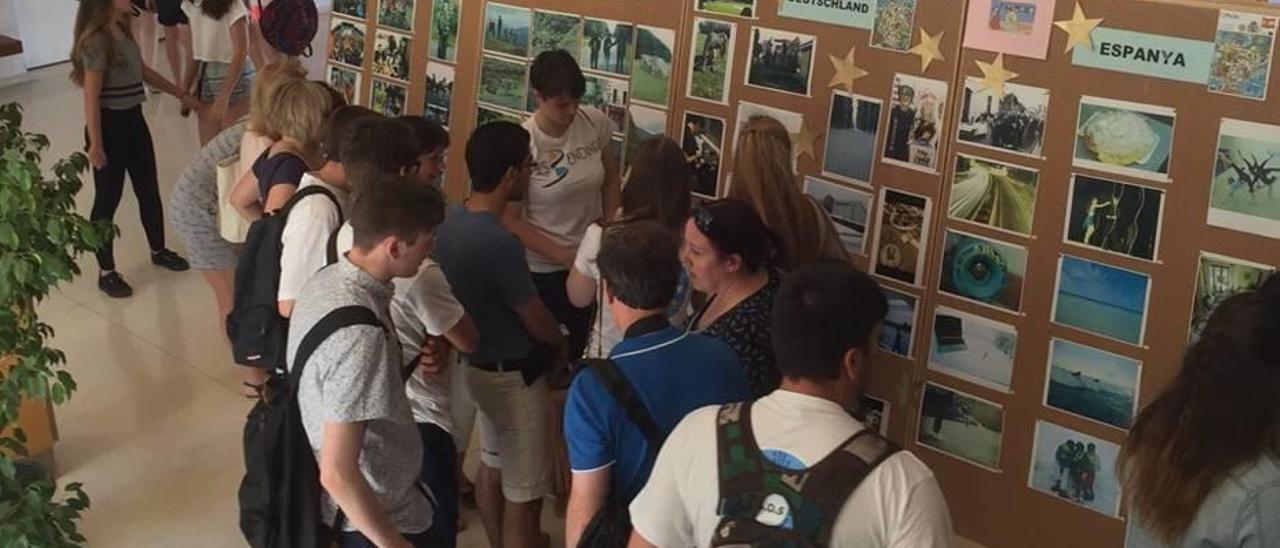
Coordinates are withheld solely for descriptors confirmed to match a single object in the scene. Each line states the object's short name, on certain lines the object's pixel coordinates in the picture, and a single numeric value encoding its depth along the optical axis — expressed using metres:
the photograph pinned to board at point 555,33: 4.47
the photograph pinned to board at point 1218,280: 3.20
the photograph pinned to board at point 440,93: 4.90
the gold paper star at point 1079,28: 3.30
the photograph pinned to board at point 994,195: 3.52
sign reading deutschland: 3.69
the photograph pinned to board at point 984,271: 3.60
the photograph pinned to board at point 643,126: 4.29
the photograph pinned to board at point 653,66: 4.21
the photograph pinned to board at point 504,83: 4.66
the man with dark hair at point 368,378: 2.46
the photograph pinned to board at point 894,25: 3.61
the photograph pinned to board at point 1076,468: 3.59
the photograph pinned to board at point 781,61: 3.86
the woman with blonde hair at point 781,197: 3.38
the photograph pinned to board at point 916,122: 3.62
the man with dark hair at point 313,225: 3.23
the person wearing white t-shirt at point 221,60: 6.82
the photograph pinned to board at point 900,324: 3.84
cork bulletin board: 3.22
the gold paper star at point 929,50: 3.57
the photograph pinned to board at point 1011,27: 3.38
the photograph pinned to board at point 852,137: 3.77
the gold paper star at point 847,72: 3.75
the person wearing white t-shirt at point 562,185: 3.89
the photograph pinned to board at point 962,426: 3.77
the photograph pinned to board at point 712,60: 4.04
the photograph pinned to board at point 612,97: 4.37
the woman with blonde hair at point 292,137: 3.76
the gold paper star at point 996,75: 3.47
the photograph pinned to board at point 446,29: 4.84
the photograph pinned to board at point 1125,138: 3.27
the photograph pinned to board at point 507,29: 4.62
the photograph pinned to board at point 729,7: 3.95
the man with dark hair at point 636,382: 2.34
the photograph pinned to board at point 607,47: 4.32
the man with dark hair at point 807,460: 1.84
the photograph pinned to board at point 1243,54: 3.06
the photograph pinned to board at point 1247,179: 3.12
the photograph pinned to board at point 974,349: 3.68
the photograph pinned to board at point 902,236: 3.74
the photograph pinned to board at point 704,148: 4.15
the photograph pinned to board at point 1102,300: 3.41
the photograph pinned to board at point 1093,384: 3.48
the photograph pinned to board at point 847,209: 3.85
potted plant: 2.85
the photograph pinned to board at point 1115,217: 3.33
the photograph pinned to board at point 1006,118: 3.45
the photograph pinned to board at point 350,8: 5.20
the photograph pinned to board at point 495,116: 4.68
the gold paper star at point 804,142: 3.90
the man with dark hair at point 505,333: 3.18
